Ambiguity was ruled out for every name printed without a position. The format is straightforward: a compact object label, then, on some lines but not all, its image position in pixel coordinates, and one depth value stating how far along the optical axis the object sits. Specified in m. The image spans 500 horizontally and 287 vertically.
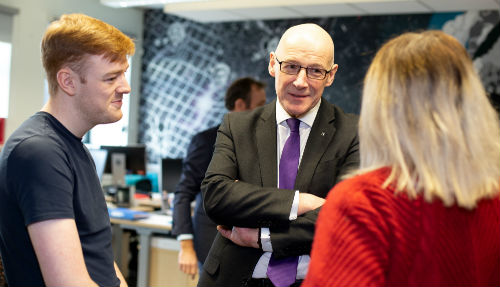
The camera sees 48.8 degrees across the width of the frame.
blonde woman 1.00
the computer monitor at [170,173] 5.37
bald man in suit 1.63
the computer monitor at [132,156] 5.73
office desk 4.32
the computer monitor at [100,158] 5.18
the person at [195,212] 3.09
